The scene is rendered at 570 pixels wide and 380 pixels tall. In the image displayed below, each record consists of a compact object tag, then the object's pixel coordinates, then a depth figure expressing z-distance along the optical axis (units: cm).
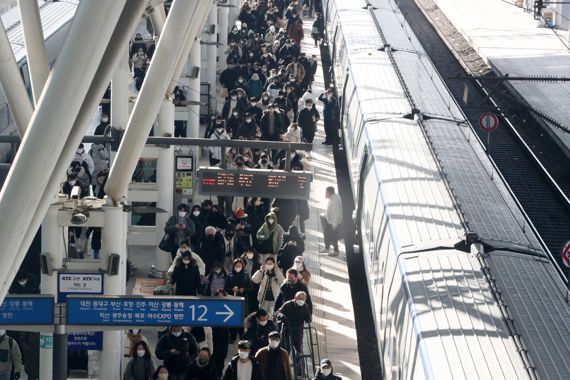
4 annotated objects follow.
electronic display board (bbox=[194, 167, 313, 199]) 2028
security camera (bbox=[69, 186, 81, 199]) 1691
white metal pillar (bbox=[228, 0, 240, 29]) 4779
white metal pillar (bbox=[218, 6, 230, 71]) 4087
